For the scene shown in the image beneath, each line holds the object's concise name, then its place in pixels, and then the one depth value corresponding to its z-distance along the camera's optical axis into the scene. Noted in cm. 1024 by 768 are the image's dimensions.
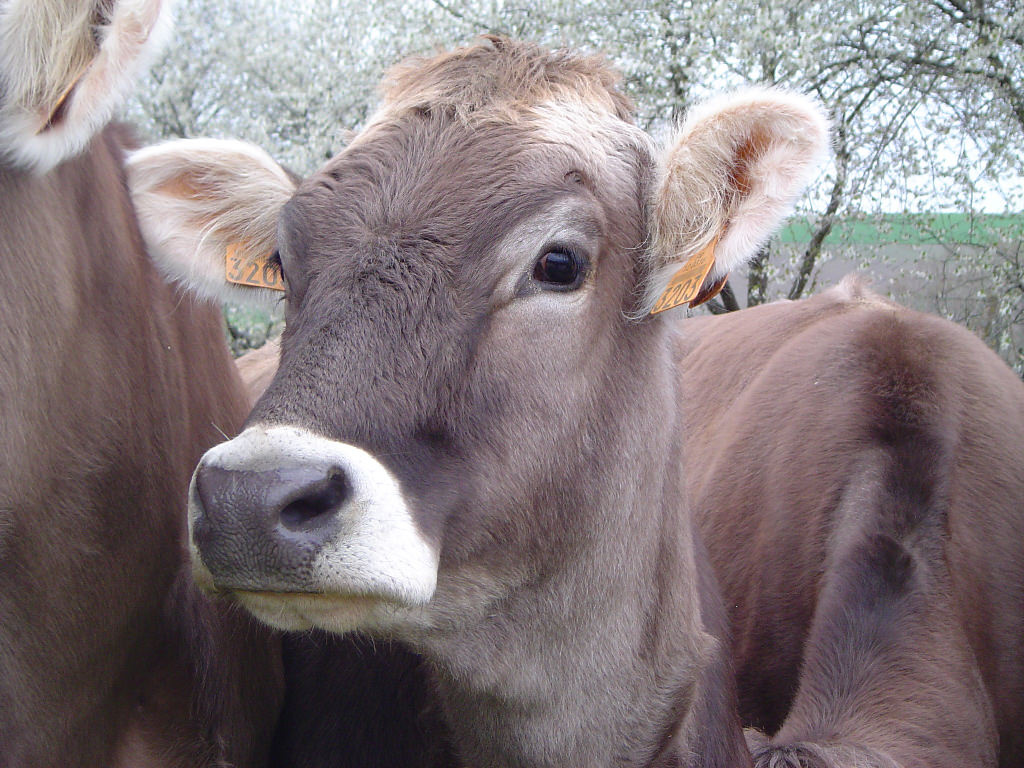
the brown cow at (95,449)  214
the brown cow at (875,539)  343
